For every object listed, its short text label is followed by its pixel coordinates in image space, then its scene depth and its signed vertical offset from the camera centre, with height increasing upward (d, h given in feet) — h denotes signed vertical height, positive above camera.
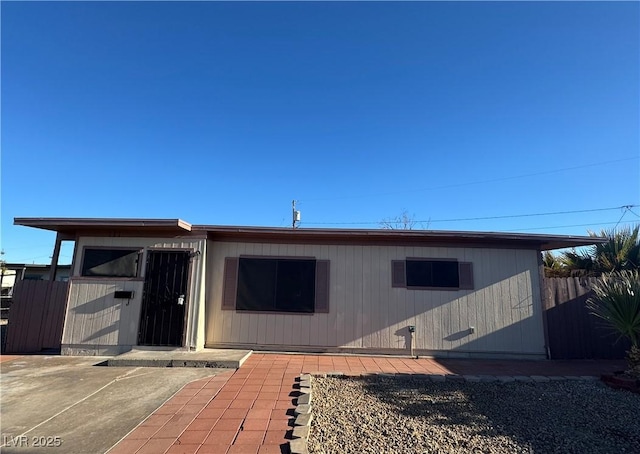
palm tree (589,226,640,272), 25.49 +4.25
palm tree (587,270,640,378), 15.65 -0.01
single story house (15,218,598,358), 21.88 +0.76
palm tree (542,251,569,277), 29.80 +3.66
